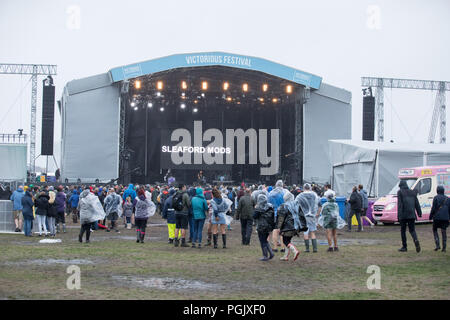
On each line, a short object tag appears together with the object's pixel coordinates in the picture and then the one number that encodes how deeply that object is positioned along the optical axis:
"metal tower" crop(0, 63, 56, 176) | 42.25
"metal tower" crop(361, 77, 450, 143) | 43.69
